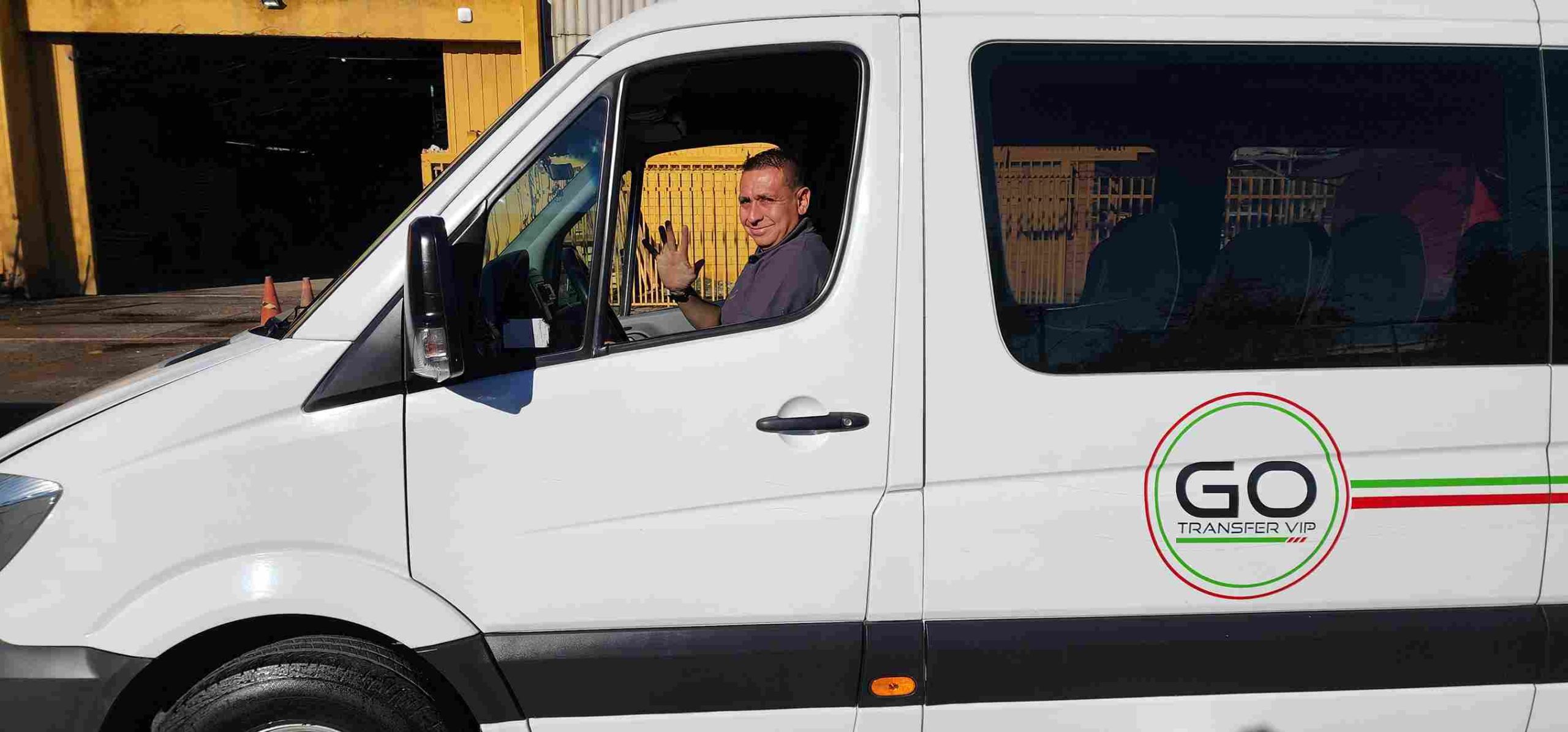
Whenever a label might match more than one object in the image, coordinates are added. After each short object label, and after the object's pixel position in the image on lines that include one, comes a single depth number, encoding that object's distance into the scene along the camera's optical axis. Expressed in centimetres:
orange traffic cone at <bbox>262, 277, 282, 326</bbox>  926
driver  253
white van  207
